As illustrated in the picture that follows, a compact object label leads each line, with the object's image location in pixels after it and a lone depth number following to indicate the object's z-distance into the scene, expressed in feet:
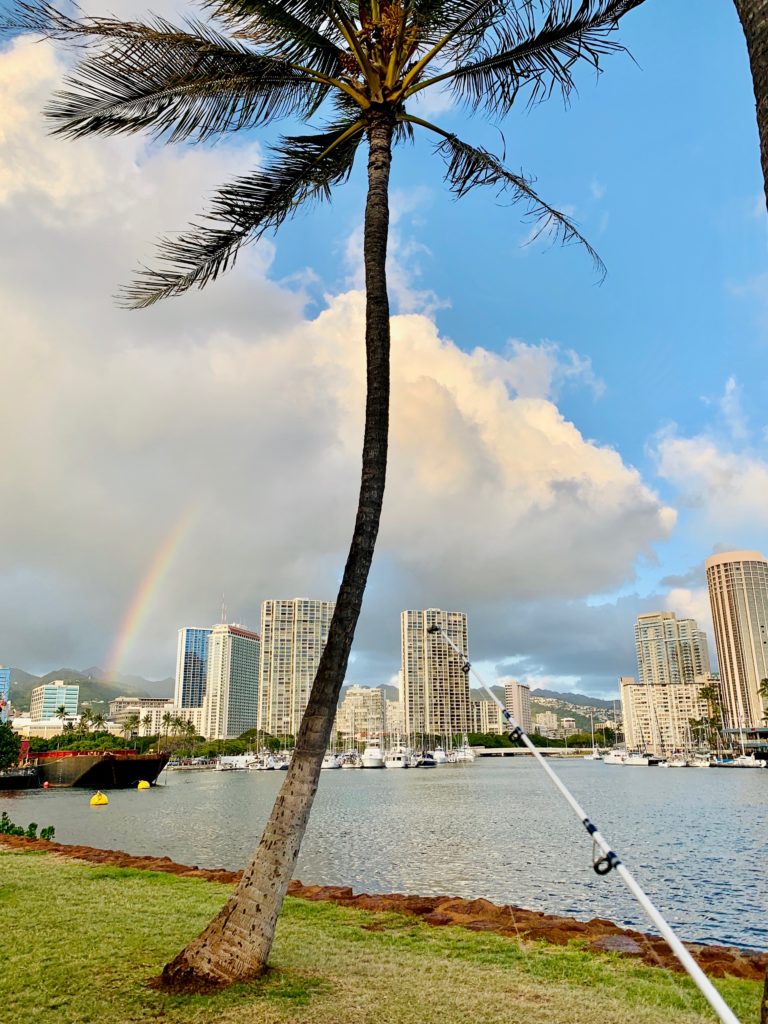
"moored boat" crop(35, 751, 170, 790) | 273.54
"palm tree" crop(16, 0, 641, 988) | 24.97
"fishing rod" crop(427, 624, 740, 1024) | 9.53
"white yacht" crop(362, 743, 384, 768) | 447.42
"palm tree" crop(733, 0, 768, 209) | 12.18
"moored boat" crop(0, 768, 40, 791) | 274.89
